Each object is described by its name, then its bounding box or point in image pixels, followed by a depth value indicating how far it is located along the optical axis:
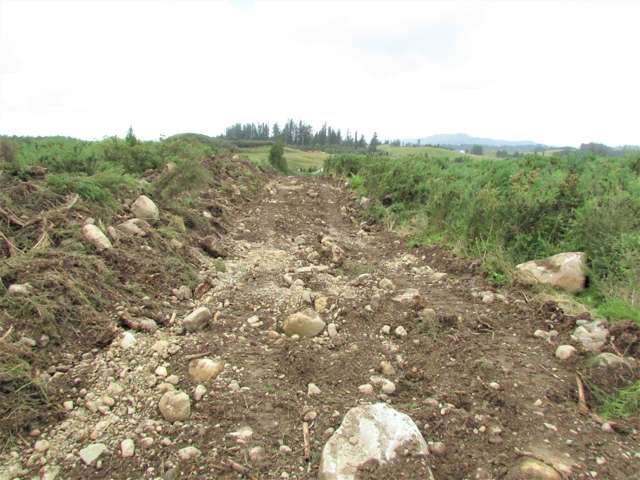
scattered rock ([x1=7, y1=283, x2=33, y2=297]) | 3.18
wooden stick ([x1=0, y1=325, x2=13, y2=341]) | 2.76
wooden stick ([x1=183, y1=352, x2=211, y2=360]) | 3.05
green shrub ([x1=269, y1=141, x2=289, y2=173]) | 40.17
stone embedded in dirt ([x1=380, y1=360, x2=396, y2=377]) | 3.03
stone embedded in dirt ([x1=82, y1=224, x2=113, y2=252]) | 4.30
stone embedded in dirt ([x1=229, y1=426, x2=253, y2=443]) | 2.32
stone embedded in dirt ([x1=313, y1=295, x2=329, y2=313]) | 4.00
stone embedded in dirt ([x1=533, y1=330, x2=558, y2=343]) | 3.50
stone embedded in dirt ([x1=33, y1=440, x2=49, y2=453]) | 2.21
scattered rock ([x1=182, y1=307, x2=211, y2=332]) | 3.53
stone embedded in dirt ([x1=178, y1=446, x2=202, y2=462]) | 2.18
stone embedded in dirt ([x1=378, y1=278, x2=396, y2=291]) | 4.68
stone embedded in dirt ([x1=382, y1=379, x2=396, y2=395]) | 2.83
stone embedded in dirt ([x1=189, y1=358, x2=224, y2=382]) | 2.84
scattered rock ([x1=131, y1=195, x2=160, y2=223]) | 5.82
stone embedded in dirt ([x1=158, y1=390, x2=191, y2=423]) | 2.47
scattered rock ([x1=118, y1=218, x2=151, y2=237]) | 5.09
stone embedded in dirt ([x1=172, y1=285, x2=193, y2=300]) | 4.20
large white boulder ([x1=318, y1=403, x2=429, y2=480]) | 2.08
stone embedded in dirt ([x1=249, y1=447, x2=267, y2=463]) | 2.20
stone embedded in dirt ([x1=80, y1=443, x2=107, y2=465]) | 2.15
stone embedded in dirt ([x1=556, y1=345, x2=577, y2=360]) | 3.17
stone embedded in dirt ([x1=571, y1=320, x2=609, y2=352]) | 3.24
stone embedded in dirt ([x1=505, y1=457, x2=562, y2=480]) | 1.97
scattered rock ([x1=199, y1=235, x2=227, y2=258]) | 5.76
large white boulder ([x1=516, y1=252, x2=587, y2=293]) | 4.43
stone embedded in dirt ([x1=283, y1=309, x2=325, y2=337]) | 3.55
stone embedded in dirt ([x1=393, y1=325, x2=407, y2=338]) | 3.58
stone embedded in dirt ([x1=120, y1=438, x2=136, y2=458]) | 2.19
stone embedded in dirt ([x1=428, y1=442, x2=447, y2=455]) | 2.23
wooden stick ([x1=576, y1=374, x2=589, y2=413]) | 2.56
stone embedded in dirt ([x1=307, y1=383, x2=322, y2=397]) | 2.75
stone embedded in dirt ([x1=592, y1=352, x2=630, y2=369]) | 2.91
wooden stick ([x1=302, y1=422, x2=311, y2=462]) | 2.24
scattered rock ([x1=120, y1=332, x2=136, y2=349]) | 3.15
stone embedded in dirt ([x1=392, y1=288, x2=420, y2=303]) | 4.18
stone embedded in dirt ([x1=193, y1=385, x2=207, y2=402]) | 2.64
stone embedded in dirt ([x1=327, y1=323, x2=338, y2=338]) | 3.53
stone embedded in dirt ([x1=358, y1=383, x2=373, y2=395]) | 2.80
